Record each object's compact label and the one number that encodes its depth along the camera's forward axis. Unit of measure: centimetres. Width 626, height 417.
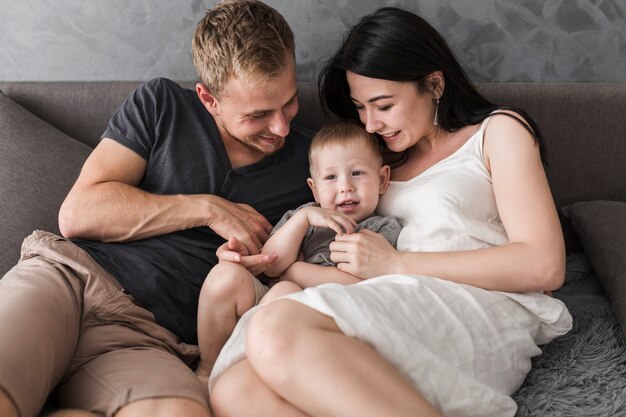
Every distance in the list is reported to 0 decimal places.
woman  121
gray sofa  189
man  142
